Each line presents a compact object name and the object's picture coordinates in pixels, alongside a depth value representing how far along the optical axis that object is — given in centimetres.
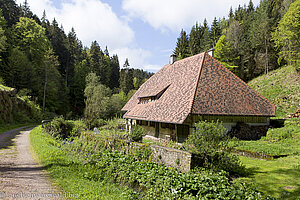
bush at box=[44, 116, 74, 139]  1839
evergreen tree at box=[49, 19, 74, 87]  5731
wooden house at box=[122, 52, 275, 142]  1338
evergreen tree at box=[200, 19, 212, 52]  4596
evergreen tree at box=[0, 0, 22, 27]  4659
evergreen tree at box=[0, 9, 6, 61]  3650
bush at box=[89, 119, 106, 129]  2384
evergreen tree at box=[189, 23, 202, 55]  4985
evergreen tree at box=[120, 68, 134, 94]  5979
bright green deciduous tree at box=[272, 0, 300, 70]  2483
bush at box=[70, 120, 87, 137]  1840
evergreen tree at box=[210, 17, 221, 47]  4622
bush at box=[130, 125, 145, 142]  1242
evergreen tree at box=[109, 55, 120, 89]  7052
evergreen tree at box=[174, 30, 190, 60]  5268
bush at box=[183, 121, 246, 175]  760
